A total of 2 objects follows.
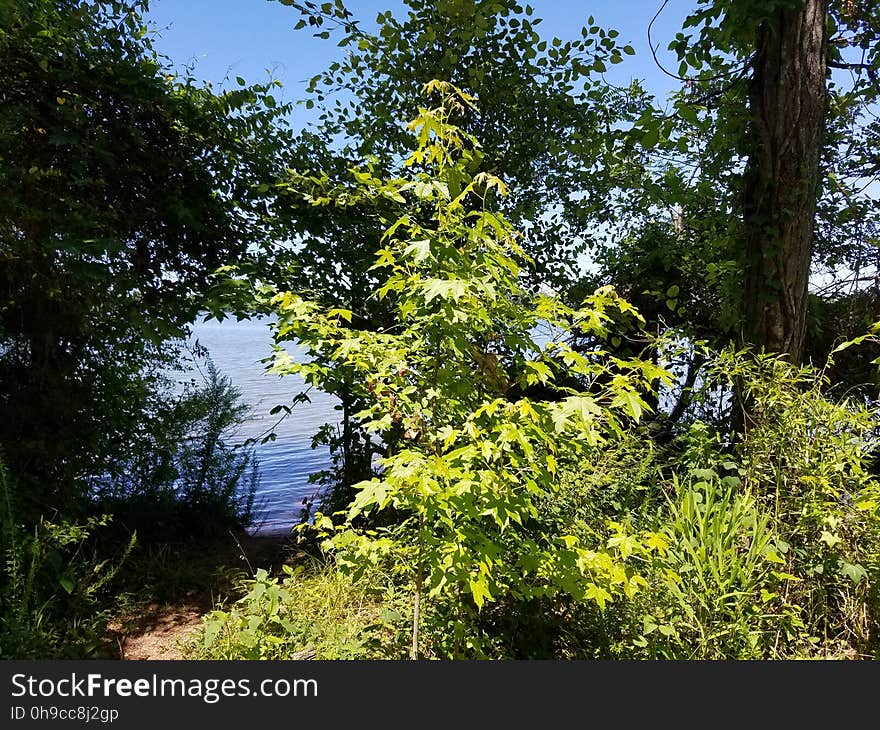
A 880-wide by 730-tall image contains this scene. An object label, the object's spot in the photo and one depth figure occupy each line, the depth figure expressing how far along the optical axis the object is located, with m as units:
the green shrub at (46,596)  2.22
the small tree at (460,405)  1.50
